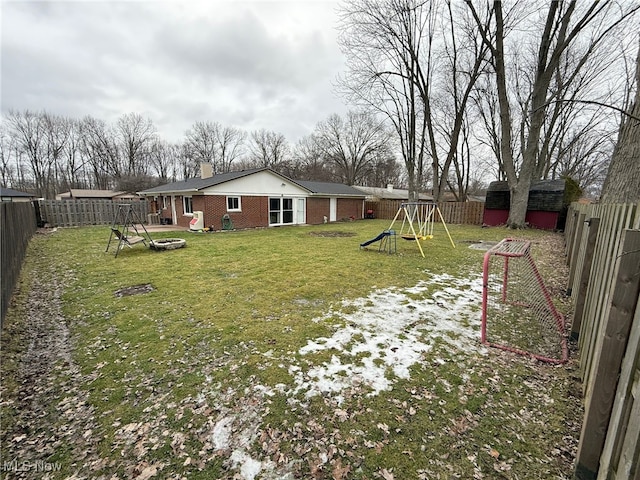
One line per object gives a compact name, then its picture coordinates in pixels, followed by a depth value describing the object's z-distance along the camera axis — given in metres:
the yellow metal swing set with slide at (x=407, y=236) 8.84
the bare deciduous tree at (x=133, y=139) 41.47
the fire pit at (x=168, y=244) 9.57
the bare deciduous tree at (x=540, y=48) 12.68
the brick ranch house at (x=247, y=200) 15.55
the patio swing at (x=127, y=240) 8.73
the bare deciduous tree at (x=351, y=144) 39.88
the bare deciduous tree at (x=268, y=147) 45.91
